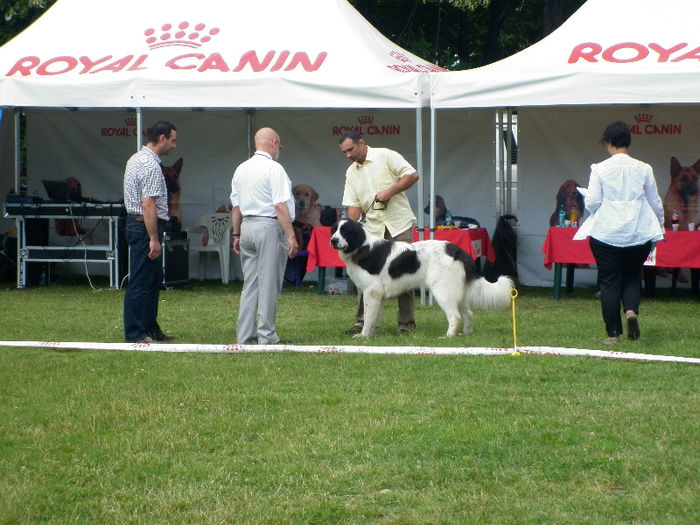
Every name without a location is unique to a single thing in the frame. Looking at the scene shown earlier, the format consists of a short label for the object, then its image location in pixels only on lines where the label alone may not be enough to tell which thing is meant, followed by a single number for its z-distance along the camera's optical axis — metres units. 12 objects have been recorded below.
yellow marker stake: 15.39
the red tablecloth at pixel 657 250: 22.98
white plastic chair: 28.69
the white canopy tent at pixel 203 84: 23.29
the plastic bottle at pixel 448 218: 26.26
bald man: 16.07
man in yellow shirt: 18.13
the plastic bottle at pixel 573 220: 25.47
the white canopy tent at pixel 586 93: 21.06
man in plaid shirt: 16.67
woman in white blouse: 15.87
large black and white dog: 17.53
